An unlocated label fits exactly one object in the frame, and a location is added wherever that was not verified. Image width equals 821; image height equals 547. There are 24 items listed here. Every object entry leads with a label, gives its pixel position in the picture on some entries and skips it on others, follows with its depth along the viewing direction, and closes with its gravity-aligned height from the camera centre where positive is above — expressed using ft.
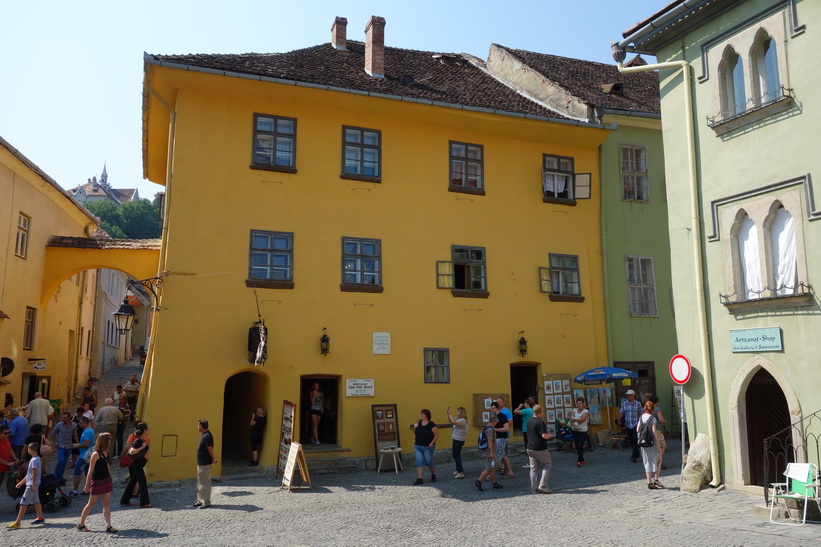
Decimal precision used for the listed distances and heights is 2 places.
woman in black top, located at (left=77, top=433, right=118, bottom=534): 36.78 -4.66
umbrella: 61.57 +0.76
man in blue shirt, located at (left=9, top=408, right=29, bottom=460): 50.08 -3.12
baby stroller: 42.52 -6.05
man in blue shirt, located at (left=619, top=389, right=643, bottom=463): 55.77 -2.33
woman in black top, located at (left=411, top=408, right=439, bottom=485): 49.49 -3.87
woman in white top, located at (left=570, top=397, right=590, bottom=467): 53.98 -3.34
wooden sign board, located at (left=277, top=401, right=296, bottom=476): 52.11 -3.38
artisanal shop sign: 40.06 +2.45
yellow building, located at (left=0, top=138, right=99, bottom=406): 67.87 +10.07
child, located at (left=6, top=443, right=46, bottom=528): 38.93 -5.11
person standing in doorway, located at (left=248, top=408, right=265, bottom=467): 55.16 -3.33
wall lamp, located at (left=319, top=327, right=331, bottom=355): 56.75 +3.14
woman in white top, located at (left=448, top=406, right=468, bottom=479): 49.83 -3.15
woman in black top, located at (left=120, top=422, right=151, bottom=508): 42.93 -4.61
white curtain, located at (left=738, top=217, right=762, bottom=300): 42.01 +7.25
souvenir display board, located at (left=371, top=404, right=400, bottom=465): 57.06 -3.19
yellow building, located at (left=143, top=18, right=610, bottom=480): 54.70 +11.68
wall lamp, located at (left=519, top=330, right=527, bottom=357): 63.82 +3.35
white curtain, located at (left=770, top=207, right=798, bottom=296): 39.96 +7.18
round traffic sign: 42.83 +0.86
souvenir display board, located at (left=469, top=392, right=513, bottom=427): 61.21 -1.96
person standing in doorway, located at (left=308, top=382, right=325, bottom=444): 57.82 -1.78
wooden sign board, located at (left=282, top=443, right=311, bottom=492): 48.49 -5.31
